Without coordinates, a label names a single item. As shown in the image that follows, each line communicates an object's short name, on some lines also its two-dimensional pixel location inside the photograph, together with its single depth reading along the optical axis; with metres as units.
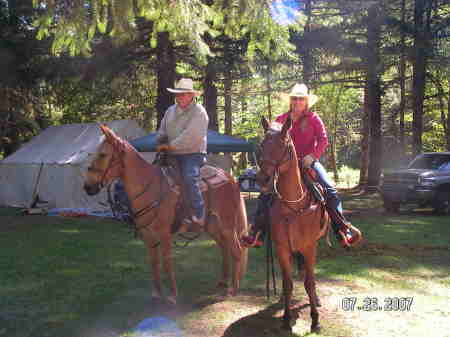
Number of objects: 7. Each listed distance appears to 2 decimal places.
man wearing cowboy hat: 5.82
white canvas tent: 14.93
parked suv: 13.91
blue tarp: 13.77
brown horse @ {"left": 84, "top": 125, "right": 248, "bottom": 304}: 5.31
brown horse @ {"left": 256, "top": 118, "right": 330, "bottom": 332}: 4.54
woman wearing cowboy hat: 5.39
